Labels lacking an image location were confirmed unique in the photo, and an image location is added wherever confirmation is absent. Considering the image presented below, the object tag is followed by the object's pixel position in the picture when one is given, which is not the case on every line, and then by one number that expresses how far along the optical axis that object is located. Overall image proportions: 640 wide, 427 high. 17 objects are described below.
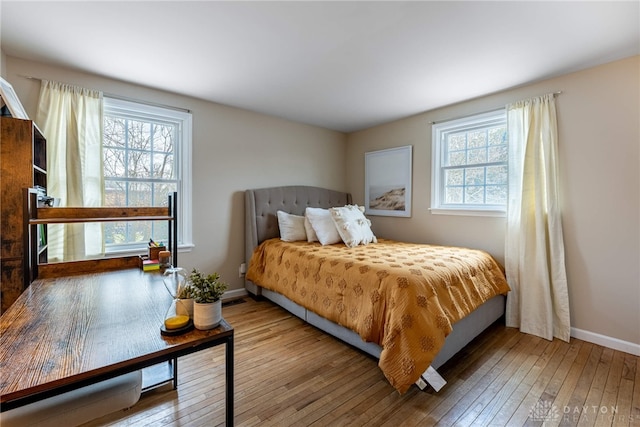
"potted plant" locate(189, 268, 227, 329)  0.95
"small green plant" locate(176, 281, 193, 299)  1.01
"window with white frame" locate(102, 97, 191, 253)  2.65
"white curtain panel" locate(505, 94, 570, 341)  2.40
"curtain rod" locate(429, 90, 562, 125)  2.42
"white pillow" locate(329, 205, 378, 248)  2.99
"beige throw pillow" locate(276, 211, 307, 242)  3.25
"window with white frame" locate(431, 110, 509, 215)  2.87
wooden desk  0.68
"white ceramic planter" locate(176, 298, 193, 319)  0.99
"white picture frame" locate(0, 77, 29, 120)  1.59
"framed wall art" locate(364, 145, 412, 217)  3.60
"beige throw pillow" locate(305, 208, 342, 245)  3.08
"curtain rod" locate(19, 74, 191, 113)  2.24
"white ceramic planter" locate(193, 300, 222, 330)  0.94
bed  1.68
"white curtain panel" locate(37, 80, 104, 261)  2.25
